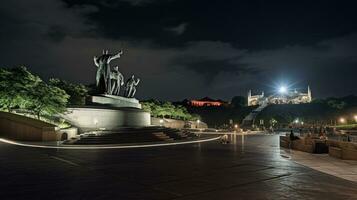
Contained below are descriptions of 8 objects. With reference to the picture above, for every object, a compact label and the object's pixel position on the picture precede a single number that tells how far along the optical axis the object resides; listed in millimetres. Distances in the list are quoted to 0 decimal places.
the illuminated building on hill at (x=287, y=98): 181100
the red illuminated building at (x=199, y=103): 197375
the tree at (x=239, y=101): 191750
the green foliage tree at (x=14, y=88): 33125
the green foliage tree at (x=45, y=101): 33750
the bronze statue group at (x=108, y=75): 37156
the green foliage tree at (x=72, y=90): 48531
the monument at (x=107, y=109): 35438
